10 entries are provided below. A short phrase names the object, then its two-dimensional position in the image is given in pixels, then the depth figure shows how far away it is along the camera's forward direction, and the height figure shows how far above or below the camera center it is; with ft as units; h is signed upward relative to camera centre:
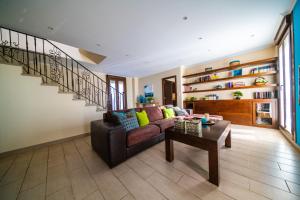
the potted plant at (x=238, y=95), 13.09 +0.27
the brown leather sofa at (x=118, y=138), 5.82 -2.40
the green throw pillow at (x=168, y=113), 11.62 -1.53
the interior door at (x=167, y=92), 20.27 +1.16
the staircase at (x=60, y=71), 10.53 +4.00
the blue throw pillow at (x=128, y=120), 7.13 -1.38
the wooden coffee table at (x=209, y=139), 4.44 -1.95
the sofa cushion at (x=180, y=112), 12.27 -1.53
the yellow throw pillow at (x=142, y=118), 8.68 -1.52
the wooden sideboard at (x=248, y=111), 11.11 -1.58
